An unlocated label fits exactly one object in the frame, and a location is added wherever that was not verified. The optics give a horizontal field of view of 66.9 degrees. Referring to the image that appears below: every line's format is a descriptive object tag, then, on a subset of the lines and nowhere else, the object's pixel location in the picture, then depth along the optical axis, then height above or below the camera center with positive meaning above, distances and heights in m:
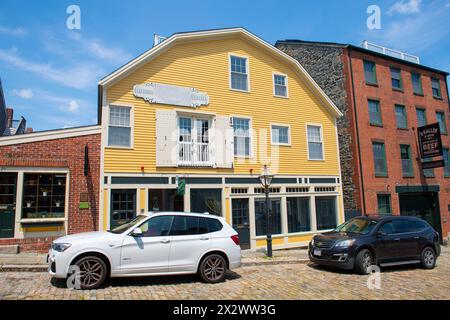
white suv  7.35 -0.96
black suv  10.23 -1.34
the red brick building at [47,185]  11.02 +0.88
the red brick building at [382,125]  19.17 +4.57
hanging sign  20.34 +3.58
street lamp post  12.64 +0.59
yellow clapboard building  12.98 +2.97
